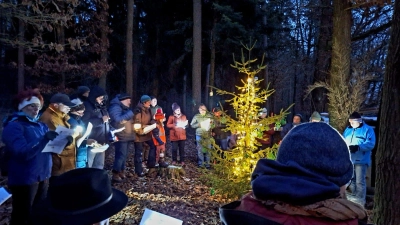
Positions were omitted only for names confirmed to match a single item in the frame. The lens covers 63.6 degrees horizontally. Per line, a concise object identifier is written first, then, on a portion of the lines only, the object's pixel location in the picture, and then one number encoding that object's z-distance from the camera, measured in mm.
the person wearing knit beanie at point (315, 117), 7563
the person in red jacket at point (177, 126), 9812
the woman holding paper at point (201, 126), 9524
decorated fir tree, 6047
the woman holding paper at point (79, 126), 5504
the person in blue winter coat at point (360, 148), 6371
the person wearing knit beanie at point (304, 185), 1280
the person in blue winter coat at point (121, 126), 7191
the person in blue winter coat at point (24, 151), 3947
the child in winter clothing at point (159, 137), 8575
